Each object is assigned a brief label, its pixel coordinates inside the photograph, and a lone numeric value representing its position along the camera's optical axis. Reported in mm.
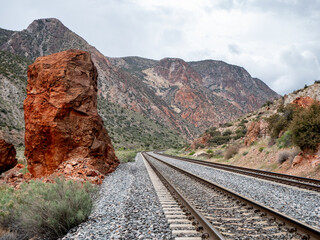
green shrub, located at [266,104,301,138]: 18312
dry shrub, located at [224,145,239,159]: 22828
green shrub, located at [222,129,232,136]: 36438
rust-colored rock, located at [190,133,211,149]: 39781
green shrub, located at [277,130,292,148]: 15299
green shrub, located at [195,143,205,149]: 38750
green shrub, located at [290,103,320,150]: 12109
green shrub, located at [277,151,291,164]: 13875
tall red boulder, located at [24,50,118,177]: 11086
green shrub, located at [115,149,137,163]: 21559
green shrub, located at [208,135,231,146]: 34562
